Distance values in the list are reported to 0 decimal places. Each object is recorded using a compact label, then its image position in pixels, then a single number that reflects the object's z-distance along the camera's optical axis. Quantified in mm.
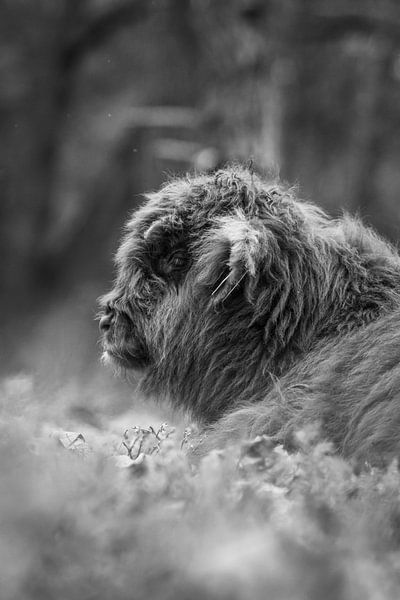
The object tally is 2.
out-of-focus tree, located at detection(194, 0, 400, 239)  25062
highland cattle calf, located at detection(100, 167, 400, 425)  10875
